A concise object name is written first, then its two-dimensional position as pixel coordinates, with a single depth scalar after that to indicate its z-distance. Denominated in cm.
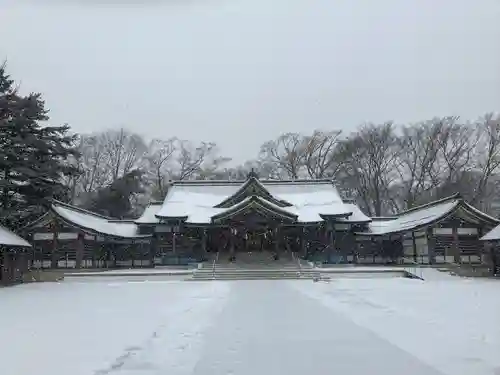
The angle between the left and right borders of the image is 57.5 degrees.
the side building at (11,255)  1848
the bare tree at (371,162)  4144
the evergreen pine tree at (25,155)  2145
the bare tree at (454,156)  3834
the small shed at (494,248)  2134
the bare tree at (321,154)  4472
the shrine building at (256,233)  2686
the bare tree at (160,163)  4662
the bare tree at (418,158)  3956
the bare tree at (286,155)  4606
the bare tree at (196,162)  4844
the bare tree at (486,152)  3684
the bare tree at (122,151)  4416
